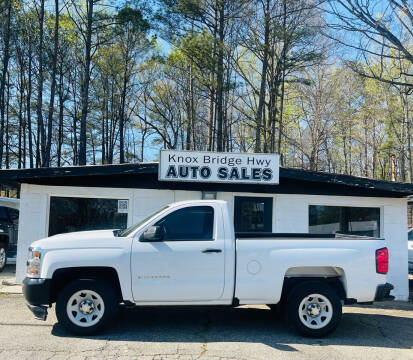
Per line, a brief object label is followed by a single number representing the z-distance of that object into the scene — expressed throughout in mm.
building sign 9781
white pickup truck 5988
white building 10195
